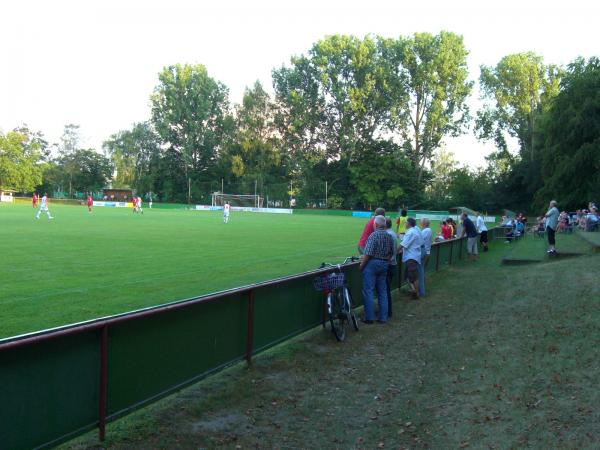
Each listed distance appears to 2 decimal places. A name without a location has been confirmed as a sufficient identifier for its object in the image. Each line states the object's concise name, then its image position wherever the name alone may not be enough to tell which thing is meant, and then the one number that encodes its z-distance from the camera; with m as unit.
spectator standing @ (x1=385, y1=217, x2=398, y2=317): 9.51
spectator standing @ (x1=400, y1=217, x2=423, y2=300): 11.49
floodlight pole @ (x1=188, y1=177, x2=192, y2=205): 85.31
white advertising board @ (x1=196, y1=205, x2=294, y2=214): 76.62
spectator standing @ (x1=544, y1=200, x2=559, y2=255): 16.70
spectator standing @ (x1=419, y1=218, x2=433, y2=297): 12.22
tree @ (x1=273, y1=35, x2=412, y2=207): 74.00
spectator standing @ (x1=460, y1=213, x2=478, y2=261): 20.22
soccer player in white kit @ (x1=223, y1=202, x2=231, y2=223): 39.45
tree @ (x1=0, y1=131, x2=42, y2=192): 98.31
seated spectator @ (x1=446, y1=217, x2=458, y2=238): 23.15
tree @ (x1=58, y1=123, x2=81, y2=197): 116.31
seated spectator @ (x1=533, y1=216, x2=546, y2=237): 30.06
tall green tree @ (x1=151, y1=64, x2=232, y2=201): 84.81
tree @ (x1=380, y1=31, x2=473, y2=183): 71.19
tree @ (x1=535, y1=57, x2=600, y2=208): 41.91
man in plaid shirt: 8.94
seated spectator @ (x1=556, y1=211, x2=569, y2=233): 28.62
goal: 81.81
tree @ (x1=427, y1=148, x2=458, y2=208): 85.62
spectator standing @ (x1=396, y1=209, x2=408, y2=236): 19.52
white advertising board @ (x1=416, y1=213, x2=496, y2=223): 58.59
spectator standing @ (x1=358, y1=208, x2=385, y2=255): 10.48
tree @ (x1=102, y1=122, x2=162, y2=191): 98.00
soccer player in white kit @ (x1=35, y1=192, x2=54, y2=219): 35.08
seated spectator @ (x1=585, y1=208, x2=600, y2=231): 25.19
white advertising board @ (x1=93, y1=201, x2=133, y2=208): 82.31
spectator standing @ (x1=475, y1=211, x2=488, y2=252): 23.03
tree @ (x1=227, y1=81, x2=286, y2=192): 83.31
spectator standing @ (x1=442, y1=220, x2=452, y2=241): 22.34
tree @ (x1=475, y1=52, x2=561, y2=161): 68.50
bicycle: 8.03
